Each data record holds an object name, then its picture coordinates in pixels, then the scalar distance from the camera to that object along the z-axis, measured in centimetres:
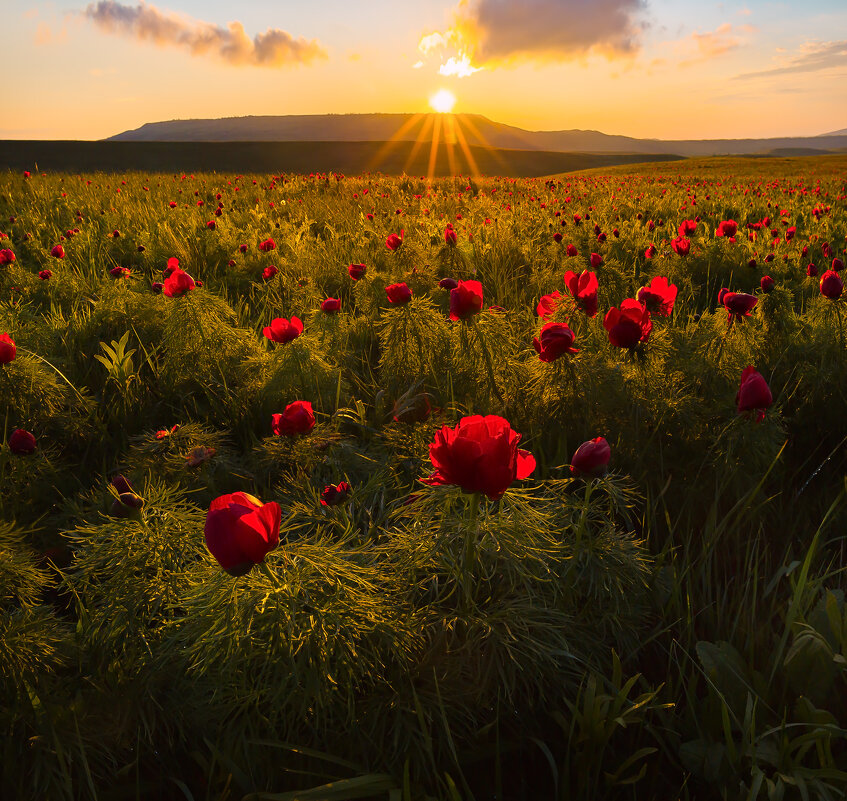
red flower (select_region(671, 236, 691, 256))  323
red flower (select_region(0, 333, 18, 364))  196
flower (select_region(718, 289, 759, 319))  194
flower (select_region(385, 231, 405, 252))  353
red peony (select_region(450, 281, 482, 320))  193
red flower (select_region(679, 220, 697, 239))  385
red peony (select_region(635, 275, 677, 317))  209
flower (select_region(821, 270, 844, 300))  216
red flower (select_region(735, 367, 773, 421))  151
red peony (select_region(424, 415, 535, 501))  96
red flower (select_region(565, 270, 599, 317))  200
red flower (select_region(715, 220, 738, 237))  368
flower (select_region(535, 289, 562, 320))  213
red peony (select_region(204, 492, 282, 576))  91
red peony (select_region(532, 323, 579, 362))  165
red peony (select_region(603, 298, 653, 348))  173
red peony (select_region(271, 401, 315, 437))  169
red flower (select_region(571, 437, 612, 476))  120
